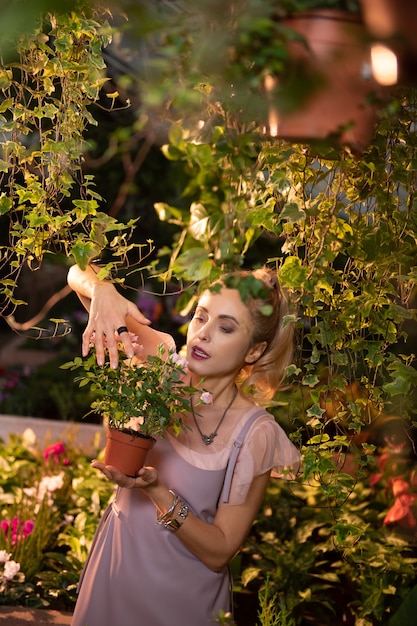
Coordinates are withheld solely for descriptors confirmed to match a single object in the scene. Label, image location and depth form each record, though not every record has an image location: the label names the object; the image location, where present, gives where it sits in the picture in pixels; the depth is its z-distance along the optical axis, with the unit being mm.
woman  2070
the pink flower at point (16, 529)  3262
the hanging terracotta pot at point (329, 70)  1354
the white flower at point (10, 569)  2992
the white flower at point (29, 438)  4277
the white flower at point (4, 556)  3053
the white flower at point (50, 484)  3656
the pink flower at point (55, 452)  3904
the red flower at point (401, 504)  3305
